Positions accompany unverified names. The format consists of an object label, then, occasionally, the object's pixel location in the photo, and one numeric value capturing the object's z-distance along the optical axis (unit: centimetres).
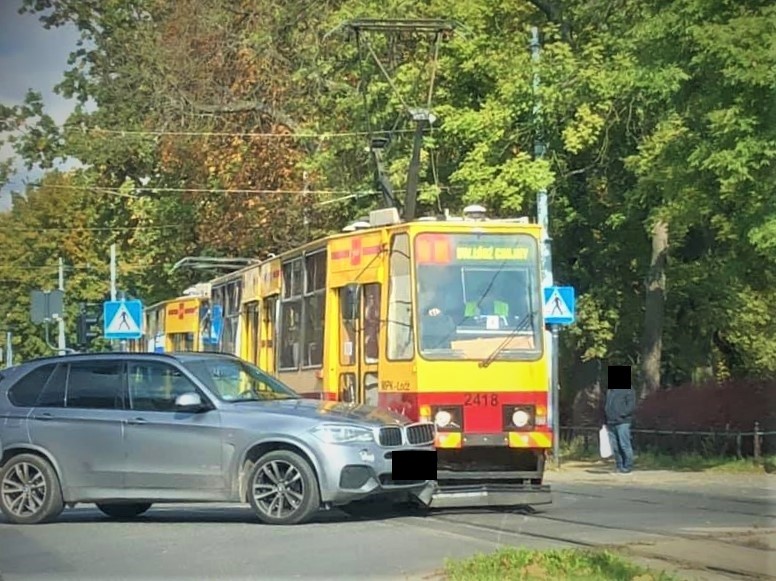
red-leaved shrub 2408
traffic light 2495
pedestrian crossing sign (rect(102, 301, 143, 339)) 2505
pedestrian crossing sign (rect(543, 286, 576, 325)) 2339
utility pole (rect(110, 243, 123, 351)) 3450
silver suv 1323
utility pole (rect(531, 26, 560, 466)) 2458
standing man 2288
